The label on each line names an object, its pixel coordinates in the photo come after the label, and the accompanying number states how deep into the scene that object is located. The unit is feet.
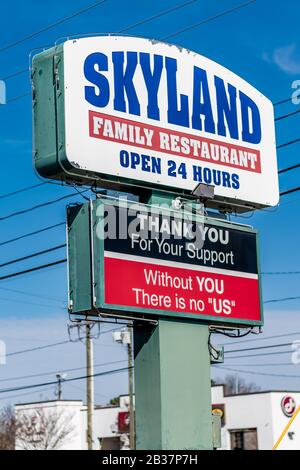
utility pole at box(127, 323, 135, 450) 139.98
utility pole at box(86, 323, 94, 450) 131.44
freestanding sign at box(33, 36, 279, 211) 40.83
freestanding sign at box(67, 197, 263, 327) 39.40
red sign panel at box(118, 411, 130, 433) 179.11
